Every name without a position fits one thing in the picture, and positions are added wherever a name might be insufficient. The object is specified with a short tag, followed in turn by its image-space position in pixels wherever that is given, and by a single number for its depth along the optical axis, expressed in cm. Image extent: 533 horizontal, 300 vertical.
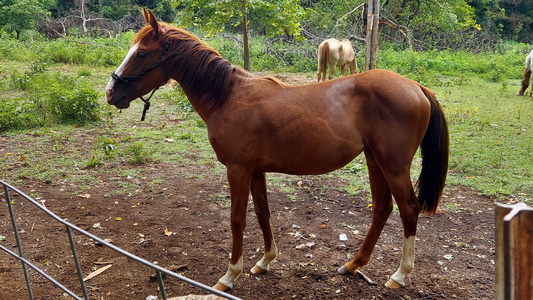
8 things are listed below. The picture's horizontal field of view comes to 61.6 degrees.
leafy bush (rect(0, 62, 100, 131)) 821
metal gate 149
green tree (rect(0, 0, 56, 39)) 2253
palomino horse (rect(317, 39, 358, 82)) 1355
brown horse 346
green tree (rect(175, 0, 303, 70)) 936
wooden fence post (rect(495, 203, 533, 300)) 114
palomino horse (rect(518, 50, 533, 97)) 1235
